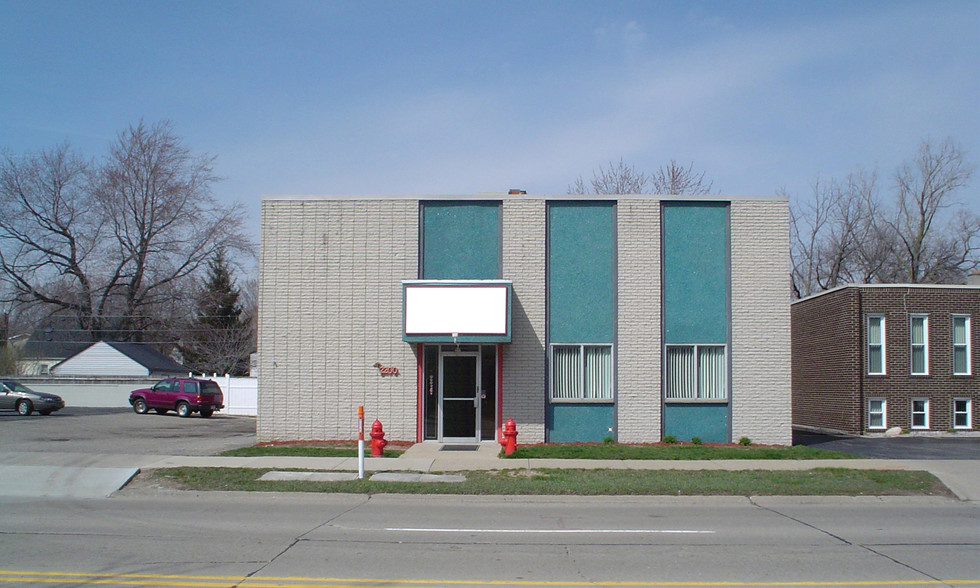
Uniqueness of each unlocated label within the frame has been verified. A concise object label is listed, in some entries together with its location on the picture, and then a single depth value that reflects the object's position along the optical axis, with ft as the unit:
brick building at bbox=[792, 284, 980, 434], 81.30
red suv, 113.29
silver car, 108.37
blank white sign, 60.85
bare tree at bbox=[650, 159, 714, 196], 133.90
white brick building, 64.03
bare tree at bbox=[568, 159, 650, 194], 135.13
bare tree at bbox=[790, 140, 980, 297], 149.38
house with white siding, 155.33
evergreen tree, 170.19
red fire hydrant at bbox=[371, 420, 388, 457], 55.21
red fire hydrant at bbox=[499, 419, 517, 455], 55.42
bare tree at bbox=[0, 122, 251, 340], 161.48
